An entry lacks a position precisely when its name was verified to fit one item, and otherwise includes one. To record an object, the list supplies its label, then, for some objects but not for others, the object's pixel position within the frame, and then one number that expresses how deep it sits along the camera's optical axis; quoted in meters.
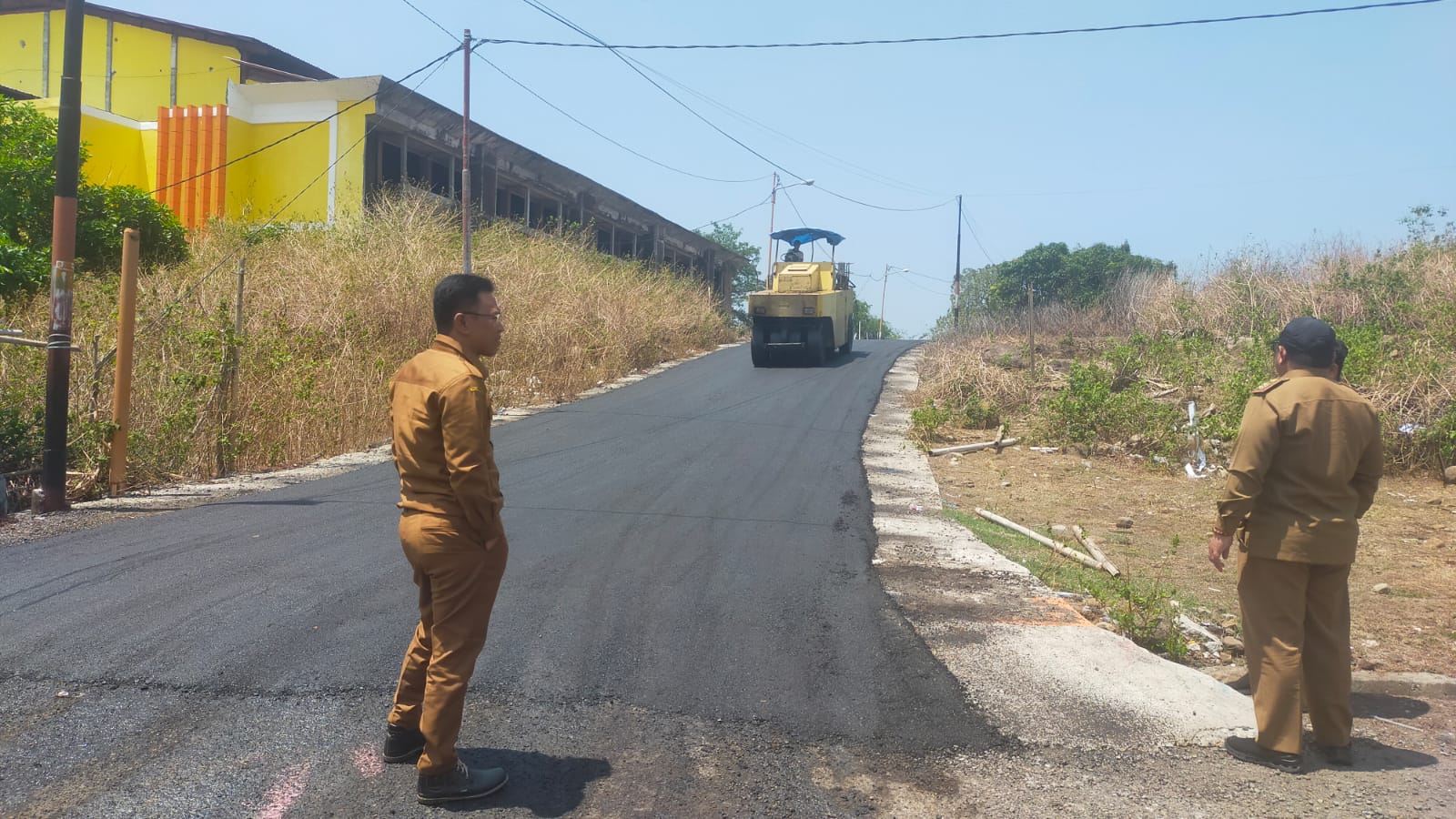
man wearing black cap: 4.59
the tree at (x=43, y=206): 16.34
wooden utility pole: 10.29
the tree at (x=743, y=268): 70.12
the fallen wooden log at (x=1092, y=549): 8.15
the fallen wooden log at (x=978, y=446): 15.09
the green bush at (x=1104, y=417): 14.37
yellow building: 24.31
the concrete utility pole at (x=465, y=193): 19.23
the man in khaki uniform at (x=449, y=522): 3.69
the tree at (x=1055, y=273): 44.66
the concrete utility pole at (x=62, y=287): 9.45
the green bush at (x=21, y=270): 13.78
